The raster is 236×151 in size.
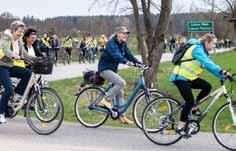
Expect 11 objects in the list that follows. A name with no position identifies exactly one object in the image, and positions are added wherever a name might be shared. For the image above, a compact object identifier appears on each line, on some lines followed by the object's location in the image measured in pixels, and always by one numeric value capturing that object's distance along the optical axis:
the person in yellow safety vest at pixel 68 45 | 35.66
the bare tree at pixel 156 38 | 16.67
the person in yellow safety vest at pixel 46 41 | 32.44
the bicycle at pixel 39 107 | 9.41
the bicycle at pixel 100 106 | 9.84
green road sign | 22.16
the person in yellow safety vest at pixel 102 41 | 38.87
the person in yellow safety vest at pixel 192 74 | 8.38
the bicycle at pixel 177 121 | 8.30
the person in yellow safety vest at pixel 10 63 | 9.57
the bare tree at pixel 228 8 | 76.31
